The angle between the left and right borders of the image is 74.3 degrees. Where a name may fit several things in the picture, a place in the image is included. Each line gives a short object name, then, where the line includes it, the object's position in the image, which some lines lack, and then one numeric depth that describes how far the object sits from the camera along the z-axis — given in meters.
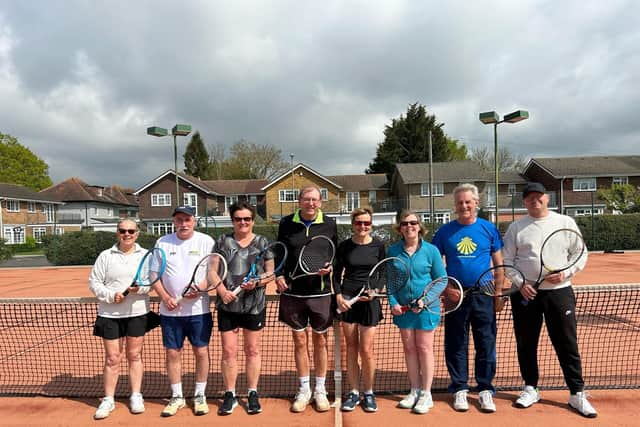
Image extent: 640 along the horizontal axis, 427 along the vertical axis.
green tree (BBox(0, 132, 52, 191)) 51.50
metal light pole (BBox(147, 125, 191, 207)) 13.38
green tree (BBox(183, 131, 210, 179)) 60.16
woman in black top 3.43
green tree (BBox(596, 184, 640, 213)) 24.91
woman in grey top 3.52
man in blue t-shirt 3.51
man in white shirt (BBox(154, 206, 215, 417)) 3.53
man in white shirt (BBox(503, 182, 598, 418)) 3.44
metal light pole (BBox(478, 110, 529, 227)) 11.52
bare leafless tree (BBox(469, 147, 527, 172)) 48.56
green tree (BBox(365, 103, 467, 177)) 46.78
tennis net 4.18
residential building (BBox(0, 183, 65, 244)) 38.78
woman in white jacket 3.54
